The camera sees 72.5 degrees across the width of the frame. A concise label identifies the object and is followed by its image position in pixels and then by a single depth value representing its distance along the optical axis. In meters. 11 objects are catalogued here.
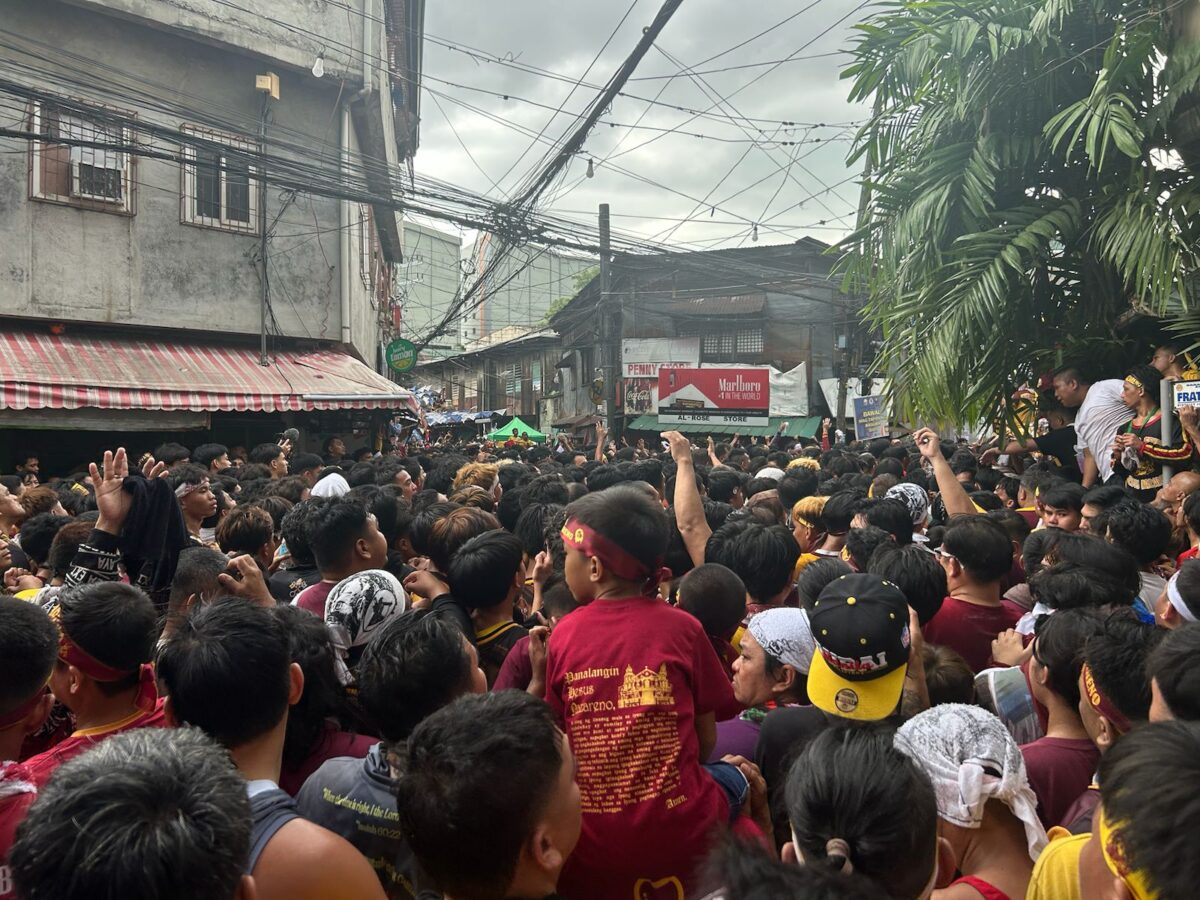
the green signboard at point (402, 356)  21.05
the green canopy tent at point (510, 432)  28.67
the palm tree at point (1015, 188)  5.36
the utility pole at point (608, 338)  21.19
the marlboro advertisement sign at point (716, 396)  27.38
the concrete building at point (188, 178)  12.91
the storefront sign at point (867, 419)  17.50
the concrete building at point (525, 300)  48.41
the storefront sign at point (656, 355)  28.61
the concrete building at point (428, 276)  45.91
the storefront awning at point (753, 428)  27.00
